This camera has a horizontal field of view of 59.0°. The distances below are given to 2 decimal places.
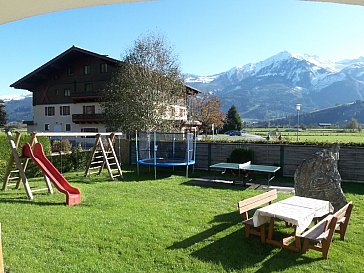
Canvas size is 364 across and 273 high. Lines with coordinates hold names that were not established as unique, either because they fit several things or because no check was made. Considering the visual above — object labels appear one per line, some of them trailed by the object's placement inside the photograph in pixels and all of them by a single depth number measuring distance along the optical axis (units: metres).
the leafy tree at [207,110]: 51.00
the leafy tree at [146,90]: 24.73
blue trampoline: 15.03
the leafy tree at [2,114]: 58.22
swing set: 8.69
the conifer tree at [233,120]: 70.06
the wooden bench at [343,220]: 5.80
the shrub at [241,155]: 14.69
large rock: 6.96
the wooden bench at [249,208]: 5.78
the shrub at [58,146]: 20.06
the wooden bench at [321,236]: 5.09
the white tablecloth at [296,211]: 5.28
